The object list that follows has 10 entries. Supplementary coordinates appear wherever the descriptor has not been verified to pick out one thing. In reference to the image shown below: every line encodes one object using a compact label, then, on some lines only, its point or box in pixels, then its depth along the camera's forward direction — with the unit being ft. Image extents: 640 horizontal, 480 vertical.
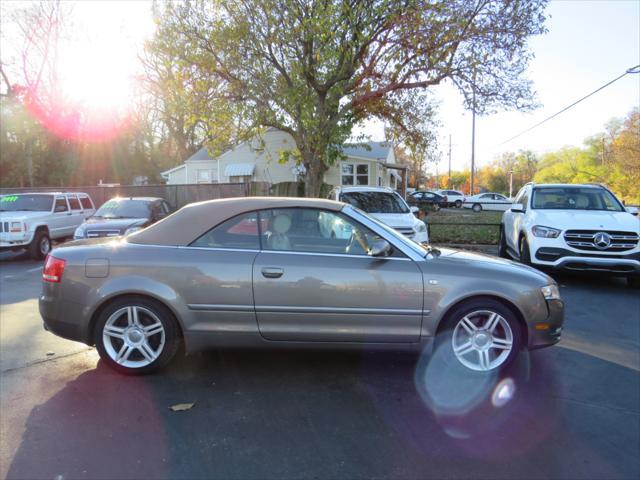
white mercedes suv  22.35
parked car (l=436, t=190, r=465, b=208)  132.26
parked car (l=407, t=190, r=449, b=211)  109.19
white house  80.59
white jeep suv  33.53
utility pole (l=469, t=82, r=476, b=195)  135.10
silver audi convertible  11.84
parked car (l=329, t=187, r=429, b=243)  29.96
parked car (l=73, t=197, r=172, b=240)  30.68
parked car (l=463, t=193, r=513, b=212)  119.85
